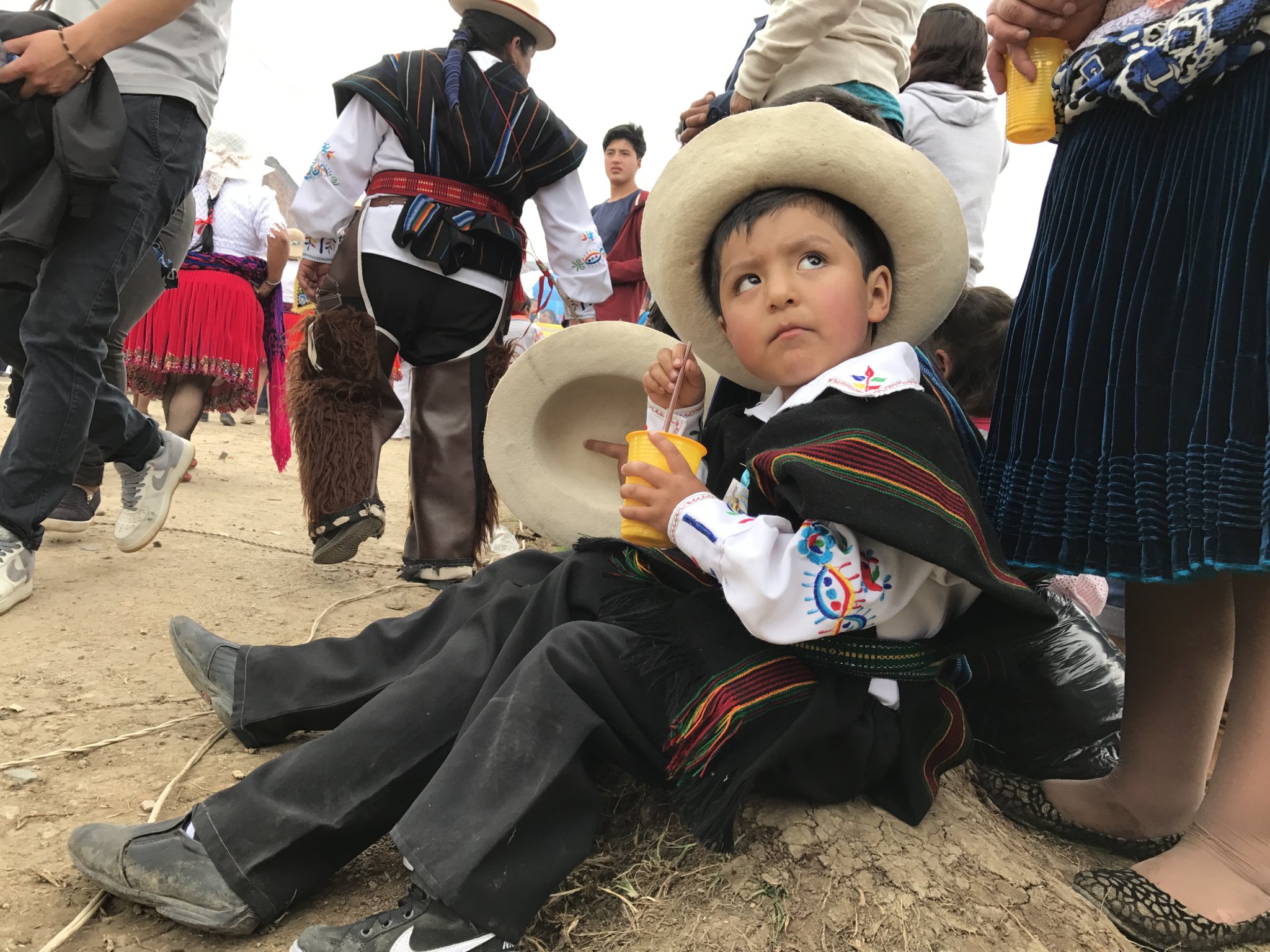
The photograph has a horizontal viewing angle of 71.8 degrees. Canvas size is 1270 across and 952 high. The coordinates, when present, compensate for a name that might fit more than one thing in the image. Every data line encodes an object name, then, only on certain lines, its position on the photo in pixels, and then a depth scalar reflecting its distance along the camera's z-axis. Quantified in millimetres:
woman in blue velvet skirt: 1140
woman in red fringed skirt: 4352
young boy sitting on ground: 1061
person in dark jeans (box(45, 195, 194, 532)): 2756
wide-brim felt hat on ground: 1969
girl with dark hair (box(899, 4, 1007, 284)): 2678
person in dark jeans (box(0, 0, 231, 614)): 2262
